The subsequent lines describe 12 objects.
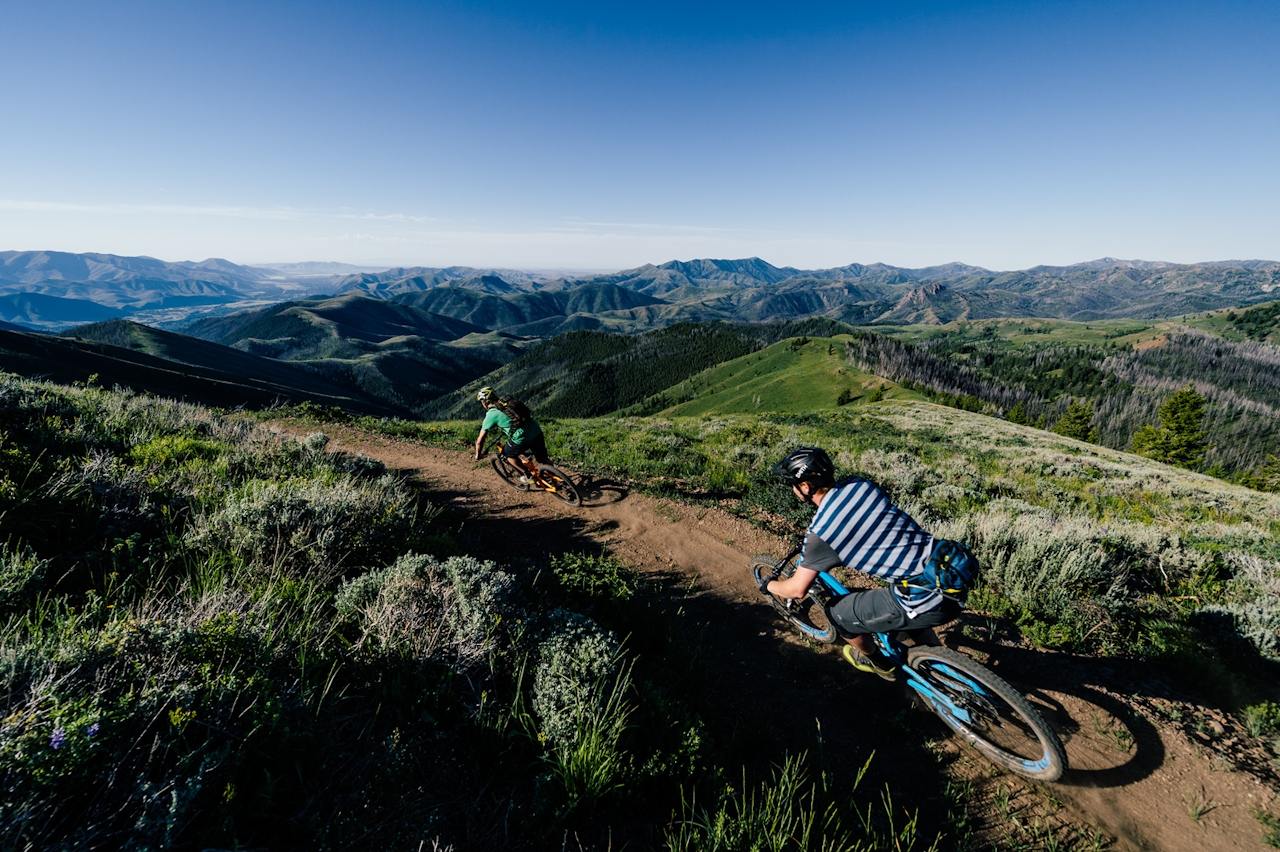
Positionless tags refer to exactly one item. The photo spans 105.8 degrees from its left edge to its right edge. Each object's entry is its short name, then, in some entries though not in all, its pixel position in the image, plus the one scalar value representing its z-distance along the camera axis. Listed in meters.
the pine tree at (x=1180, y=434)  51.91
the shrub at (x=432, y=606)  3.70
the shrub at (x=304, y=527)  4.80
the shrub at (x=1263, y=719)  4.47
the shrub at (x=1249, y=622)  5.21
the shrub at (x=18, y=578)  3.22
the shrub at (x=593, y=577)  5.83
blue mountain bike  3.99
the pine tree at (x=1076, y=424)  67.44
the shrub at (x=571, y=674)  3.37
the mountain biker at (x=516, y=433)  10.08
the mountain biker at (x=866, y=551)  4.27
